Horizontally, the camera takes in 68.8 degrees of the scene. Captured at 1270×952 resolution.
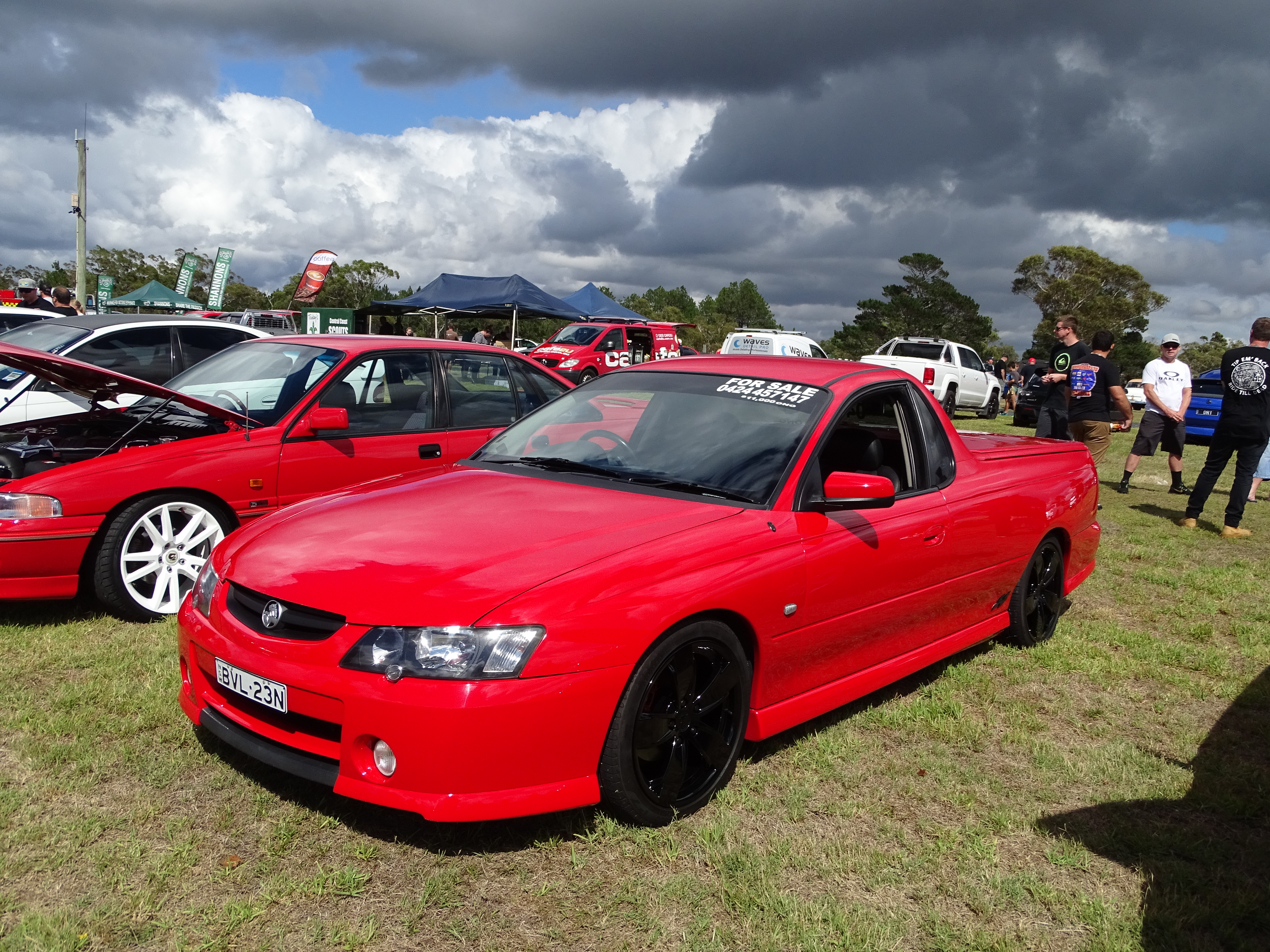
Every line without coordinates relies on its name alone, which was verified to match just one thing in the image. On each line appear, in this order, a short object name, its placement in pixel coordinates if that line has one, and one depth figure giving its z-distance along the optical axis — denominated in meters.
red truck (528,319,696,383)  21.52
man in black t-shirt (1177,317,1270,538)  7.91
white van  19.80
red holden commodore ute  2.52
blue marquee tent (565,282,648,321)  32.84
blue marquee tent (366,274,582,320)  27.62
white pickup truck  22.06
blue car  15.99
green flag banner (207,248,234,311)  40.91
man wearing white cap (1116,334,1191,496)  9.87
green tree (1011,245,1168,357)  70.88
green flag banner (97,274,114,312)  36.41
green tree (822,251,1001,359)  77.56
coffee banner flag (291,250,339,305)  37.69
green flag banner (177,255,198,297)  42.84
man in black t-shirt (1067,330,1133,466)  8.87
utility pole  22.36
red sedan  4.46
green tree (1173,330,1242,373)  89.62
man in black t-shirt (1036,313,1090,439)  8.88
